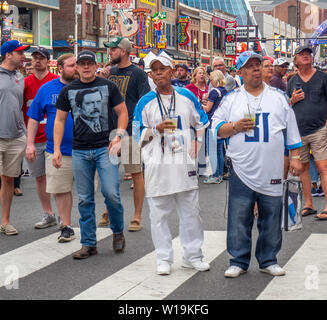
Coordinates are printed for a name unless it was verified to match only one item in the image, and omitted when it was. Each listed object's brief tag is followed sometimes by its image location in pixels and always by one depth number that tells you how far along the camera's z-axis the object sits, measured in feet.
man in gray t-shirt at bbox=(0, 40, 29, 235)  27.04
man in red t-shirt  27.20
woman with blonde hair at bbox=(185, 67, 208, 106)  43.14
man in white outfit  19.98
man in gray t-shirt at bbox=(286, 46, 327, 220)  29.12
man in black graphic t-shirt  22.20
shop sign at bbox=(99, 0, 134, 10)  143.13
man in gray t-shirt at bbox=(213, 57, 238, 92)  42.28
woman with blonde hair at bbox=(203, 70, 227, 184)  40.14
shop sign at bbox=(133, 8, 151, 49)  177.28
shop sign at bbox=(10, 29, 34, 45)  139.44
